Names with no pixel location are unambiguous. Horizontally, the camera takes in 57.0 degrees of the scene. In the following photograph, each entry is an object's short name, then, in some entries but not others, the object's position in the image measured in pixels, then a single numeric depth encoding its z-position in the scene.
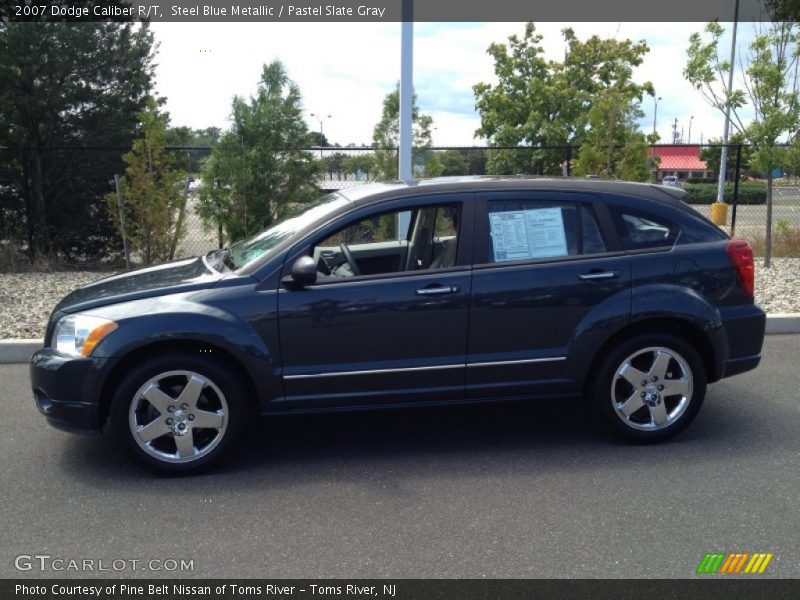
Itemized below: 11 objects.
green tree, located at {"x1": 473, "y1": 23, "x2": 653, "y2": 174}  22.72
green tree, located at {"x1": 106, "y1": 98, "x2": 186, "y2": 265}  10.35
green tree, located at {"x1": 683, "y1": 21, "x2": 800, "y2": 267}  9.98
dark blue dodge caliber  4.31
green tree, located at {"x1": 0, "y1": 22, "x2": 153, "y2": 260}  11.07
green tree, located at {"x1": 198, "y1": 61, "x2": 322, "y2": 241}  10.30
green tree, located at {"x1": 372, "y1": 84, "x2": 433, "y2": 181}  11.23
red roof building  55.54
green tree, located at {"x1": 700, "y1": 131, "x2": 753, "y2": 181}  33.80
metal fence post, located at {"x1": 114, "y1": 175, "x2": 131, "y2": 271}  10.23
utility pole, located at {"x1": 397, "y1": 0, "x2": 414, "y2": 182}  9.24
